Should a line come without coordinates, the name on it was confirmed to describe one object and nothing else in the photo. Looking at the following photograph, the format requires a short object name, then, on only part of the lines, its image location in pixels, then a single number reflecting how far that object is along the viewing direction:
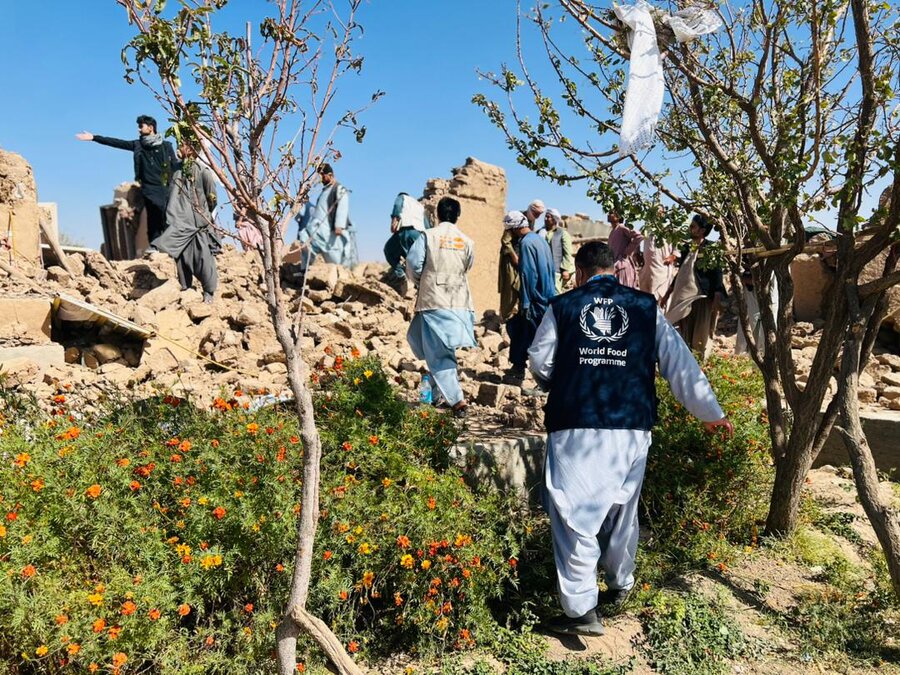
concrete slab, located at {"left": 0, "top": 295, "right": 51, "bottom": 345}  5.81
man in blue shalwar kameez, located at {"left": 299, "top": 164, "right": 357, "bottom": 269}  8.84
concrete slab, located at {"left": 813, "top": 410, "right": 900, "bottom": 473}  5.23
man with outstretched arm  7.70
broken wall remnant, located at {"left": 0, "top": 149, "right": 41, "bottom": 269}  7.21
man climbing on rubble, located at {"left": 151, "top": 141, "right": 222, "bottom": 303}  7.50
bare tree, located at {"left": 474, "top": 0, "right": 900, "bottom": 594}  3.18
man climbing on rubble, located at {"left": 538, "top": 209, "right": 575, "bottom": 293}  7.82
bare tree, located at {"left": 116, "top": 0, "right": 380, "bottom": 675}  2.06
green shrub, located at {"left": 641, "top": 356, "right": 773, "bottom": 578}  3.90
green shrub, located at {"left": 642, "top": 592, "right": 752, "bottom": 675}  3.17
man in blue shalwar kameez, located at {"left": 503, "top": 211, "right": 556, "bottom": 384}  6.09
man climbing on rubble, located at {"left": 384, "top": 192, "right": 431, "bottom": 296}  7.82
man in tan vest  5.25
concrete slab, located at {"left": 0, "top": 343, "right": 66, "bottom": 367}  5.40
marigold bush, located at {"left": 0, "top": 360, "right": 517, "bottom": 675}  2.43
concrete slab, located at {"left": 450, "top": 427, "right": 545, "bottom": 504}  3.91
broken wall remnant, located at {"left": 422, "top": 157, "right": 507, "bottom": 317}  10.44
